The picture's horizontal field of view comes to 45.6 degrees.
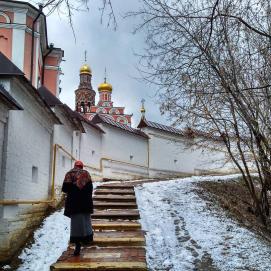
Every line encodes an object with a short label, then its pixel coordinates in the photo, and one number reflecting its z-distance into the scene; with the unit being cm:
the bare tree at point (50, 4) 305
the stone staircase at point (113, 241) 479
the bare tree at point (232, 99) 527
